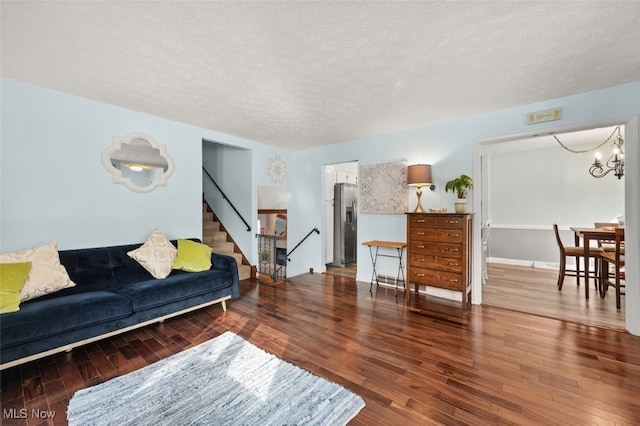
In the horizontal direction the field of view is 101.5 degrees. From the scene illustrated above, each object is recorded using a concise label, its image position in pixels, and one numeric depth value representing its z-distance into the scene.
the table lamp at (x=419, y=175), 3.69
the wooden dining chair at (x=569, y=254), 4.01
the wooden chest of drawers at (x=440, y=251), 3.29
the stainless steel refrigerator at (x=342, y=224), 6.04
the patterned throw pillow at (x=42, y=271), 2.29
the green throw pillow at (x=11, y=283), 2.04
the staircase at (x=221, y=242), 4.89
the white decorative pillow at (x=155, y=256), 3.08
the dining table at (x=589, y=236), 3.56
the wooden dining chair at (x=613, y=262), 3.10
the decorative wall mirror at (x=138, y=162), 3.17
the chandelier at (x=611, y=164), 4.18
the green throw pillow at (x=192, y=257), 3.30
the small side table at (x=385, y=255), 4.02
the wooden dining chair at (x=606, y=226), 4.30
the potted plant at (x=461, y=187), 3.44
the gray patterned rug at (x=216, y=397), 1.63
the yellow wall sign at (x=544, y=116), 3.03
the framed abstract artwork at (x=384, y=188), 4.19
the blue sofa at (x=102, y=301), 2.00
